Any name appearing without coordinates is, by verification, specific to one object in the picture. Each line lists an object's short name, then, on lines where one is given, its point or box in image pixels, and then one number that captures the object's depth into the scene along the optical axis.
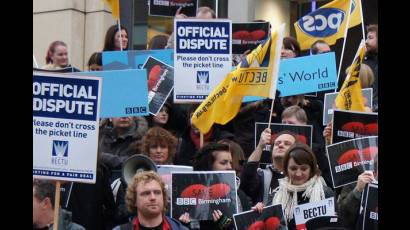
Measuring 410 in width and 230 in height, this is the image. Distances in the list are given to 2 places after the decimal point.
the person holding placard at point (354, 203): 14.02
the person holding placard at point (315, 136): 16.03
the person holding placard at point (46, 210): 13.48
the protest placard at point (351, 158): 14.68
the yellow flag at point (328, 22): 20.86
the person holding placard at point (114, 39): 20.65
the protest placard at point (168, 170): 15.14
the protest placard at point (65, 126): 13.52
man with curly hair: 13.16
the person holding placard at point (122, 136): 16.55
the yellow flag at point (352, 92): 16.69
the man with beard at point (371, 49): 19.77
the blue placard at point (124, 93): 17.37
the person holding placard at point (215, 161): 14.60
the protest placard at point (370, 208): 13.71
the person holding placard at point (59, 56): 20.02
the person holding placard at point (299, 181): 14.03
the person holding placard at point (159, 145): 15.73
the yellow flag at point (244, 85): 16.61
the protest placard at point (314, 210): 13.82
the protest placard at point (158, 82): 18.58
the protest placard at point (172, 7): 22.27
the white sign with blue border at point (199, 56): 17.70
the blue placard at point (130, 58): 20.00
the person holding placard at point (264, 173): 15.09
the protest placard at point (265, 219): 13.84
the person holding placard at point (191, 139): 17.27
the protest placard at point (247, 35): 20.86
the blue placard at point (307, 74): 19.17
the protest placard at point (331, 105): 17.78
